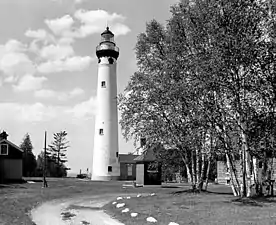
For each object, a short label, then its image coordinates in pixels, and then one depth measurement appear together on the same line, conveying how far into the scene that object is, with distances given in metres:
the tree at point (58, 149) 95.31
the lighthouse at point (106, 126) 54.19
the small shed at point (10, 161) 49.97
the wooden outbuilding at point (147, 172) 43.06
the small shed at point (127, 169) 63.72
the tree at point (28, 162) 75.12
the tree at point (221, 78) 20.80
